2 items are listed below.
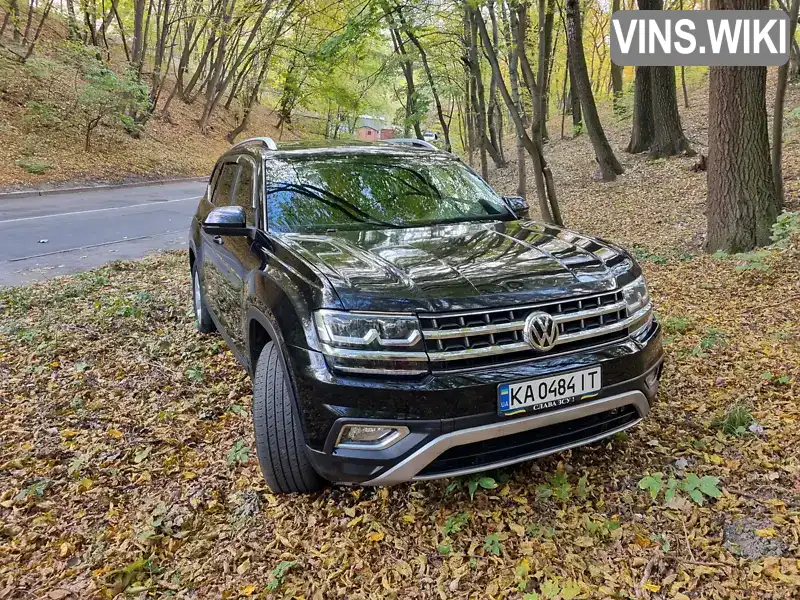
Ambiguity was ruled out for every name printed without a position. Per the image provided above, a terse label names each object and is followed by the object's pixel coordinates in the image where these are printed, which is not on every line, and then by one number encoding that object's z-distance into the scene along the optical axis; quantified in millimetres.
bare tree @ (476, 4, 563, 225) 7879
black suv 2234
